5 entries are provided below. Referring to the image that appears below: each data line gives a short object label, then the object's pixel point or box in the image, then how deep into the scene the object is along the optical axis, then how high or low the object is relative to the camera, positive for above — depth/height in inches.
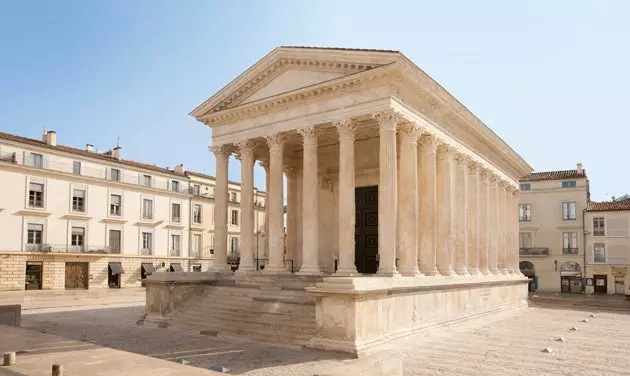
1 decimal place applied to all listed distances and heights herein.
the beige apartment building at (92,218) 1615.4 +64.5
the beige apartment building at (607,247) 2001.7 -41.6
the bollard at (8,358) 427.5 -96.3
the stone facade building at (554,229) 2078.0 +28.0
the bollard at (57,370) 371.9 -91.8
